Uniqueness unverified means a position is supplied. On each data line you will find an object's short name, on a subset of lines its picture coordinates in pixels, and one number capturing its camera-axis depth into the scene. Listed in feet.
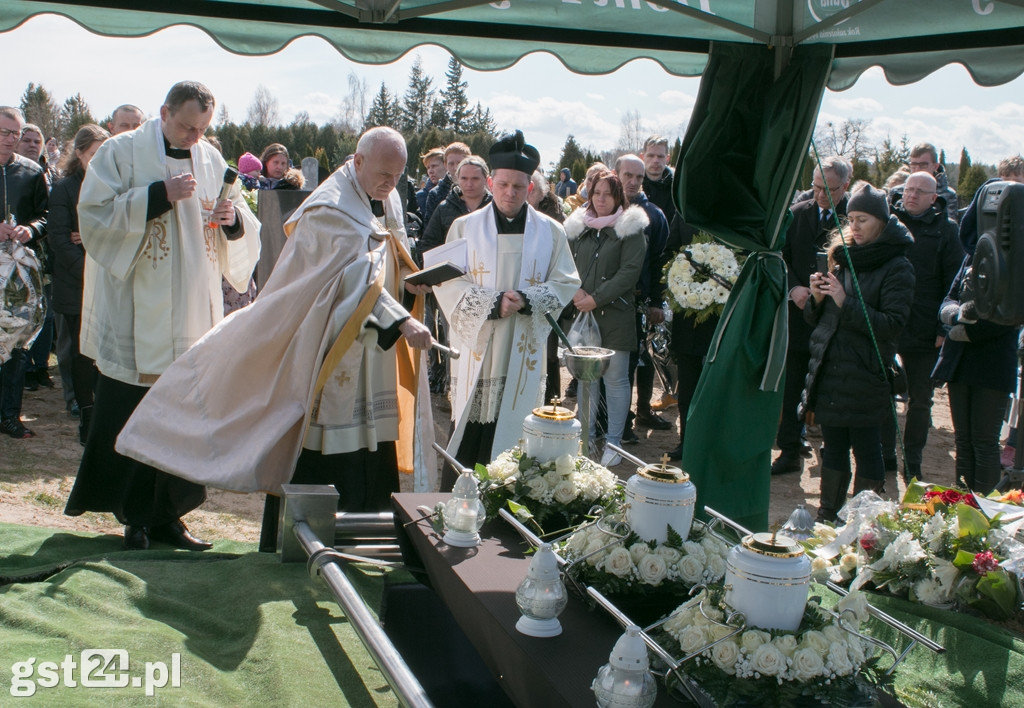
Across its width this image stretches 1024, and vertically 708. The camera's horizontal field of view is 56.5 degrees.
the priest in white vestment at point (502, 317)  17.63
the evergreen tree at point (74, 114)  104.41
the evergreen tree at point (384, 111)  193.16
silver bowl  12.62
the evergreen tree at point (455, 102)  208.64
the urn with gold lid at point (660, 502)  8.40
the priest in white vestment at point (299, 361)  14.15
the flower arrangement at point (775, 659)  6.45
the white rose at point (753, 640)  6.59
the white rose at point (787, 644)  6.55
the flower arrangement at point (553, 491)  10.47
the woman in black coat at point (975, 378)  18.35
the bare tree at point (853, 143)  66.83
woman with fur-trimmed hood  22.57
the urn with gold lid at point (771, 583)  6.79
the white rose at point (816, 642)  6.55
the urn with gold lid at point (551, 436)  10.90
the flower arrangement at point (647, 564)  8.21
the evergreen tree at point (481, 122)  204.23
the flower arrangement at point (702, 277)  22.45
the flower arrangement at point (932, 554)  10.17
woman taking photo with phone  17.13
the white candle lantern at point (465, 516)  10.25
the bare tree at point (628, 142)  201.01
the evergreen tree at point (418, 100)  210.79
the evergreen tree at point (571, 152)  95.34
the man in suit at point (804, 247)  22.63
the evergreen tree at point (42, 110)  114.42
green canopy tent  13.01
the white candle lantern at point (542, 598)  7.81
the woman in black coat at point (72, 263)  22.09
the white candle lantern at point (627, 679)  6.31
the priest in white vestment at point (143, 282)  15.24
